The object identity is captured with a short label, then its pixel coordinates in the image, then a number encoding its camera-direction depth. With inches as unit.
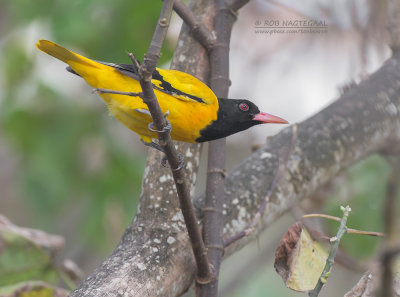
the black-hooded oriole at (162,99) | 225.7
